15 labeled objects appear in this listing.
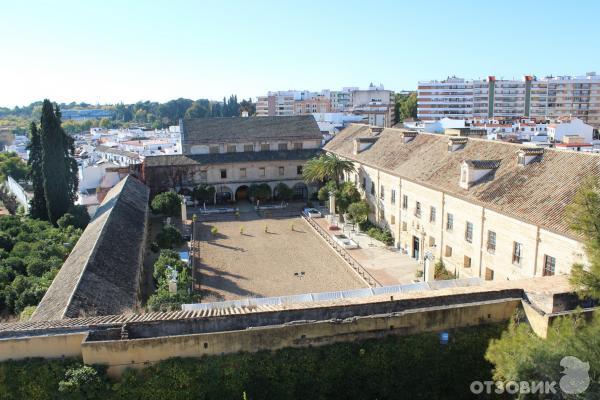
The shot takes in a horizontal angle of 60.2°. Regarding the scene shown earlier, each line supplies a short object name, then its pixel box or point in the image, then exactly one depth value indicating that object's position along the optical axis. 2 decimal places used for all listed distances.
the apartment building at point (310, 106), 137.62
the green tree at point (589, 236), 13.62
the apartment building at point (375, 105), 106.00
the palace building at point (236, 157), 52.09
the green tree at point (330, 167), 44.94
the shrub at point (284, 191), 53.00
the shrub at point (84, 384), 14.80
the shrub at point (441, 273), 29.93
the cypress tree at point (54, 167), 41.62
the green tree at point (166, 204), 43.69
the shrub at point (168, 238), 34.62
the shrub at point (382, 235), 37.53
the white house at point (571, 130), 67.12
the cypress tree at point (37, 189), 44.69
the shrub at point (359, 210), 40.75
